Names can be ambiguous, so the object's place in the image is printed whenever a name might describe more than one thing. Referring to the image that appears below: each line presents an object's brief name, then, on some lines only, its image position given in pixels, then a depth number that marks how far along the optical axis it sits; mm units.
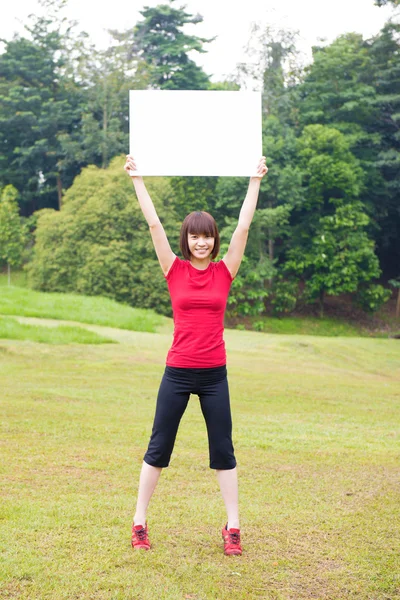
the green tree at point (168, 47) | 40250
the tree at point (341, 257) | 33438
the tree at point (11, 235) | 36469
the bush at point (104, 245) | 31875
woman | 3941
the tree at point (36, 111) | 41031
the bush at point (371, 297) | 34500
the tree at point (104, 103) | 39312
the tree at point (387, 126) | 35219
